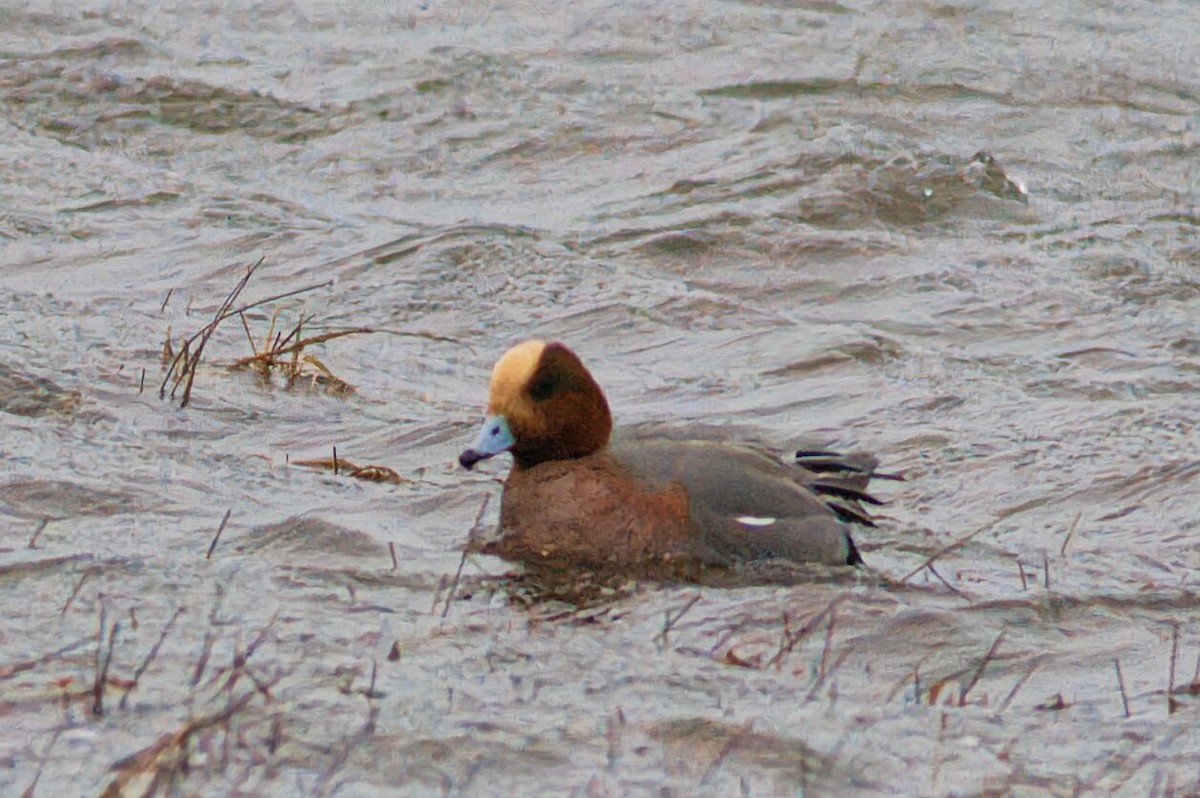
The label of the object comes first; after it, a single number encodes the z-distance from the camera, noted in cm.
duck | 1243
